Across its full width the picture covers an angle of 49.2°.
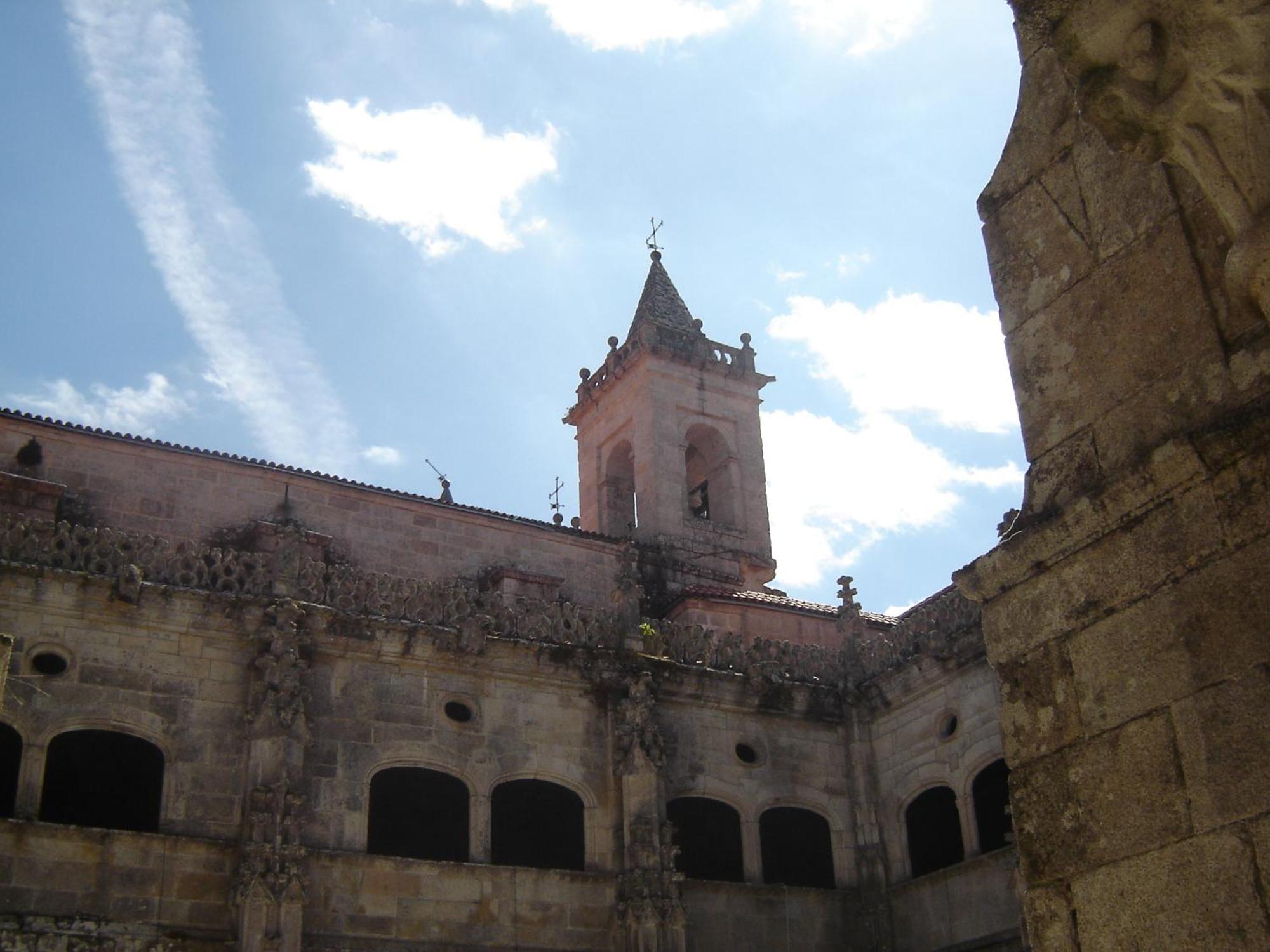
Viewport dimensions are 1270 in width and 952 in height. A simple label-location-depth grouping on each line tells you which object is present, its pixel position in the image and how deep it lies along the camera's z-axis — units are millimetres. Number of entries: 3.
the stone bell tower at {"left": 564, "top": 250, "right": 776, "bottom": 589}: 28875
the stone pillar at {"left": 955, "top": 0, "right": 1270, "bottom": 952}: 3777
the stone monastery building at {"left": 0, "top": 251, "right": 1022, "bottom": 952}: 15531
